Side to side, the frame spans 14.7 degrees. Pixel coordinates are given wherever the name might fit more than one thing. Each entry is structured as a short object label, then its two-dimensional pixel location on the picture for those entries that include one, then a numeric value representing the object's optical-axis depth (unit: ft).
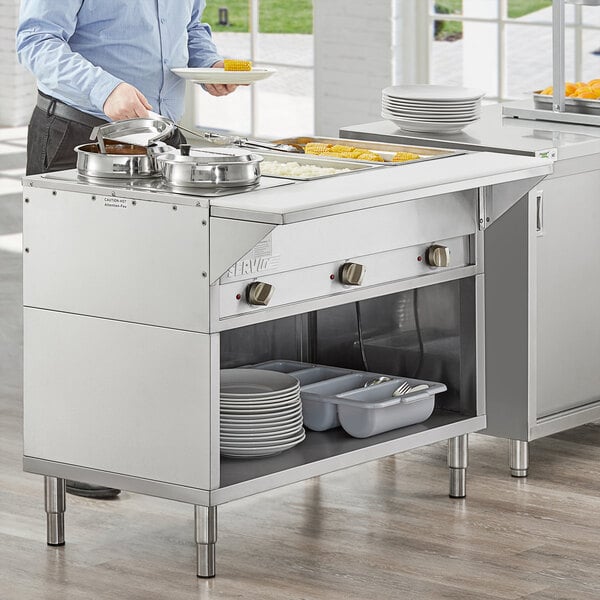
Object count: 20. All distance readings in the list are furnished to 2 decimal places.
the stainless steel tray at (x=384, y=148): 19.78
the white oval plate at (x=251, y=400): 18.35
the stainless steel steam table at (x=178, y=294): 16.66
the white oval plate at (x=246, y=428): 18.29
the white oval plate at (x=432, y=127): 22.93
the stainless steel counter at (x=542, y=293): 21.48
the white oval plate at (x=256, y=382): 19.20
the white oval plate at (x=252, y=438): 18.24
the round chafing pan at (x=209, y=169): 16.96
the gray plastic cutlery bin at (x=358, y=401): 19.42
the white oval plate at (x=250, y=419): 18.31
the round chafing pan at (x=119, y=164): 17.57
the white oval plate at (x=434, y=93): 22.95
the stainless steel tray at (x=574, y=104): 24.27
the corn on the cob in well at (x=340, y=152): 19.97
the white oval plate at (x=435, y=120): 22.93
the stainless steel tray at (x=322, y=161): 19.25
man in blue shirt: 19.58
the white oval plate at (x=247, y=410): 18.34
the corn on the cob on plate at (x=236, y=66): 20.02
